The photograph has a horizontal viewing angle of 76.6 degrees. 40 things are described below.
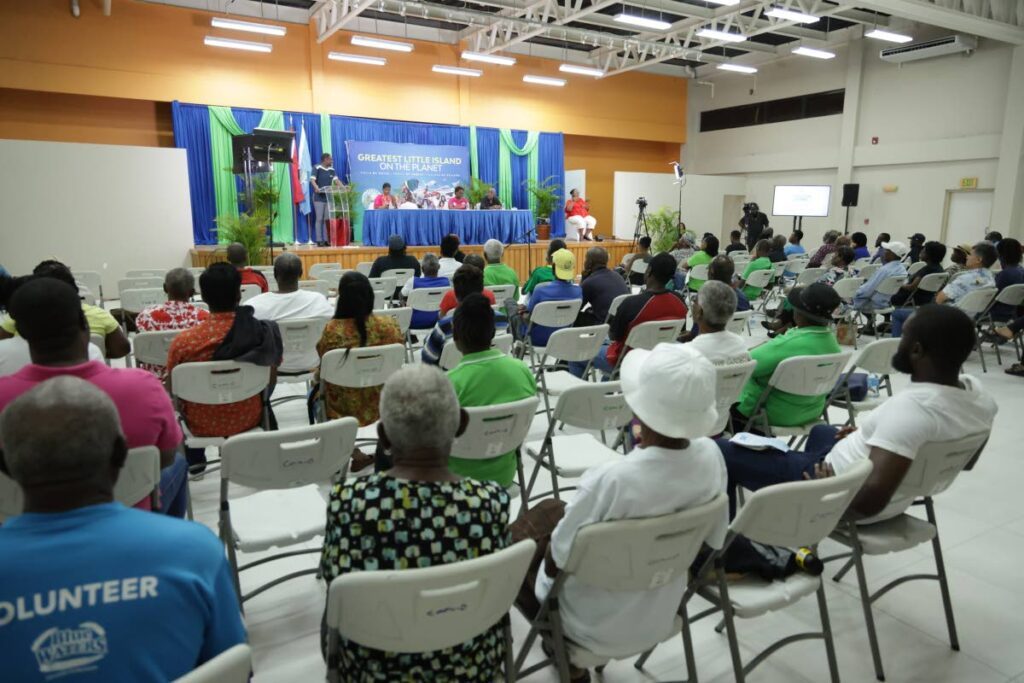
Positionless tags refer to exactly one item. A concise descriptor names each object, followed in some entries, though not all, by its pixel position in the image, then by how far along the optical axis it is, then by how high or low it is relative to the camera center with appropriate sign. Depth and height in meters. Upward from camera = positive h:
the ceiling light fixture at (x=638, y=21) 10.17 +3.13
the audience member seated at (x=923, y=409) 2.05 -0.59
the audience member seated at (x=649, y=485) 1.66 -0.68
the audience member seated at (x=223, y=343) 3.13 -0.61
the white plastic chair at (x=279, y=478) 2.12 -0.90
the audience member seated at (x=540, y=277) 6.22 -0.55
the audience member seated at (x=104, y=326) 3.63 -0.62
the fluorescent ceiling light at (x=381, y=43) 11.89 +3.15
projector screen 15.26 +0.47
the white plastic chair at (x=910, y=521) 2.11 -1.04
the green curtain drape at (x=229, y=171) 12.30 +0.85
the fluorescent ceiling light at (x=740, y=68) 14.38 +3.39
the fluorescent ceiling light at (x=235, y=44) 11.10 +2.91
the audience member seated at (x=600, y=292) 5.21 -0.57
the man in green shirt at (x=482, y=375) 2.57 -0.62
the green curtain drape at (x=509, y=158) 15.55 +1.45
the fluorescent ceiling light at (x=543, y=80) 13.96 +2.97
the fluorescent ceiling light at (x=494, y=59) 12.43 +3.03
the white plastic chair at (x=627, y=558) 1.53 -0.83
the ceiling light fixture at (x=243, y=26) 10.62 +3.11
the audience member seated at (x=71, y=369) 1.98 -0.48
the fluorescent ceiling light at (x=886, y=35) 10.97 +3.13
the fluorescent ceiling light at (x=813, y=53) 12.03 +3.14
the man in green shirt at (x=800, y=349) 3.27 -0.64
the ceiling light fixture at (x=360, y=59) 11.91 +2.93
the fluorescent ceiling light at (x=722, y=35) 11.08 +3.15
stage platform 10.94 -0.65
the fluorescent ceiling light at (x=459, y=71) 12.97 +2.94
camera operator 12.95 -0.09
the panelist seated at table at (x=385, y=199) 12.63 +0.35
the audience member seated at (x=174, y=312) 3.98 -0.59
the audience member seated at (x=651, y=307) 4.48 -0.60
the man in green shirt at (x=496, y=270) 6.09 -0.48
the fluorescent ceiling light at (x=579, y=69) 13.56 +3.11
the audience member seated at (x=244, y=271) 6.04 -0.50
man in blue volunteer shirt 1.02 -0.56
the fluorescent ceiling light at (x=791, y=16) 10.32 +3.23
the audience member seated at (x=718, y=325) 3.18 -0.52
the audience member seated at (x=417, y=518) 1.44 -0.67
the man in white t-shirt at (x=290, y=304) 4.21 -0.56
